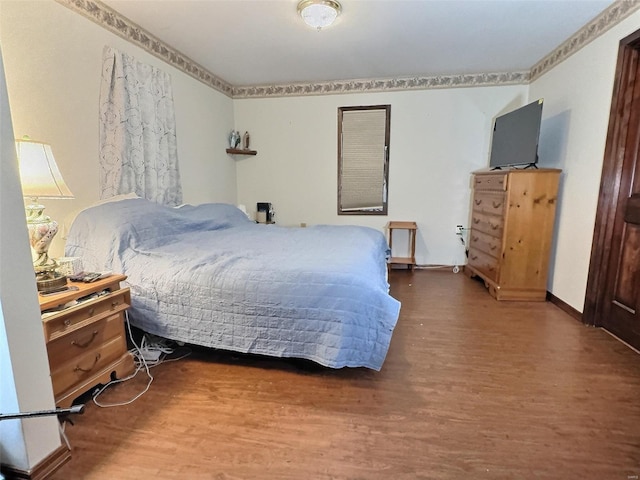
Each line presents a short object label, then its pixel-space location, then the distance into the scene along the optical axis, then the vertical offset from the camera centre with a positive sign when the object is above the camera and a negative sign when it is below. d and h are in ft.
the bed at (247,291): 5.69 -1.80
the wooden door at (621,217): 7.48 -0.70
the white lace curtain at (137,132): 8.05 +1.50
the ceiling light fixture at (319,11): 7.50 +4.03
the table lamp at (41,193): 4.91 -0.06
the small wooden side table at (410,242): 13.48 -2.21
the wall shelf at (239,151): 14.19 +1.57
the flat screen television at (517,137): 9.84 +1.60
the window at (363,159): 13.87 +1.21
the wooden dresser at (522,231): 9.91 -1.32
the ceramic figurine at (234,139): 14.33 +2.10
